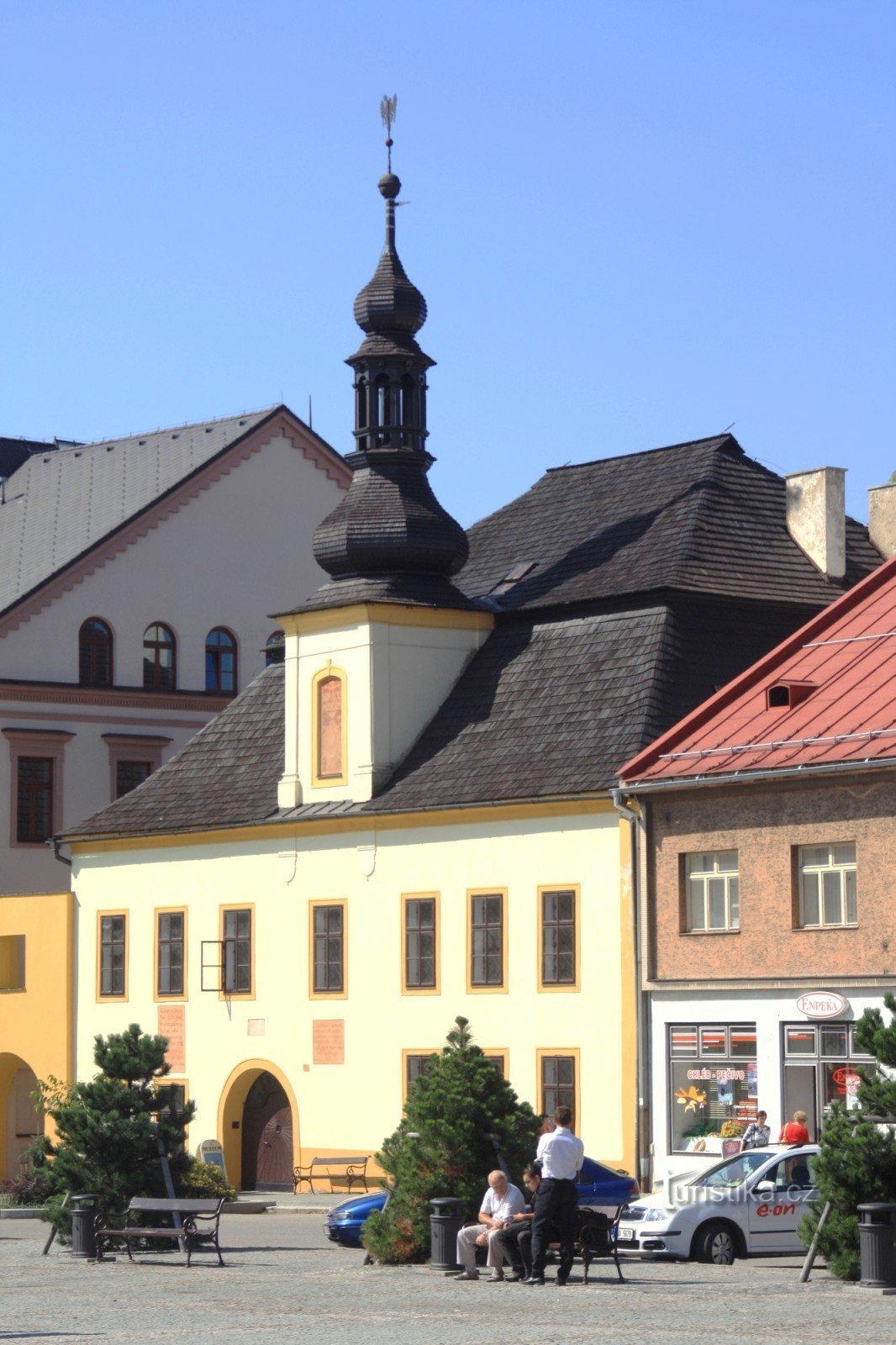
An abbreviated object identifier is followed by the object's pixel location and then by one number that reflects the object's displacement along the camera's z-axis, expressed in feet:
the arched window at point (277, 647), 200.03
